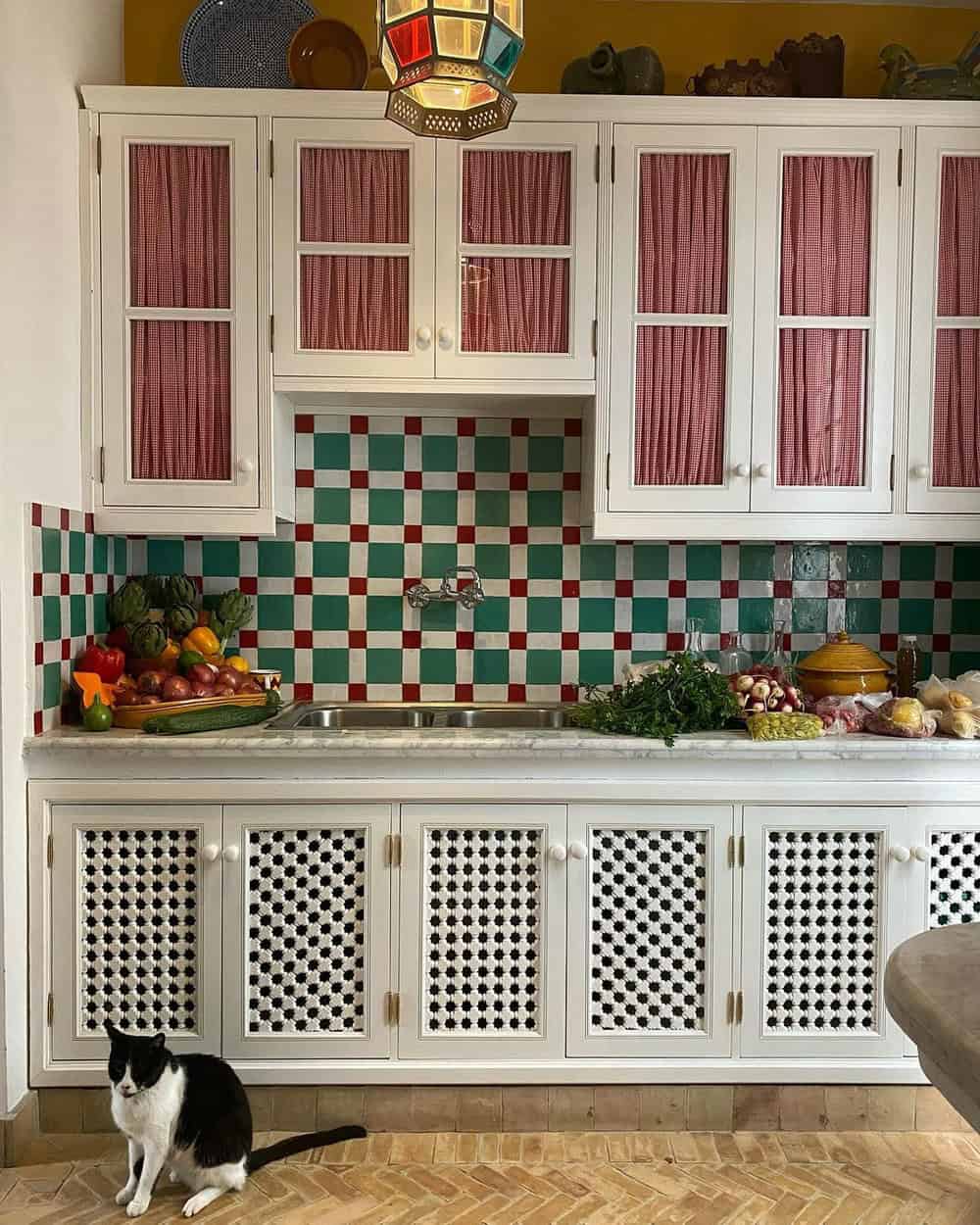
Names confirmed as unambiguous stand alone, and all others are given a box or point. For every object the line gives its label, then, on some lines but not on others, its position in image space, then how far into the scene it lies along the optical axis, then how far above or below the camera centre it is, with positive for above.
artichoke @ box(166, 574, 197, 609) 2.91 -0.05
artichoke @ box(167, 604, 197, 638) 2.87 -0.13
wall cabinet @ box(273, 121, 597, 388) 2.59 +0.83
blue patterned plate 2.72 +1.45
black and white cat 2.04 -1.15
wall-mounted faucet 3.03 -0.06
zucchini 2.43 -0.36
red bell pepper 2.59 -0.23
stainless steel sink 2.99 -0.43
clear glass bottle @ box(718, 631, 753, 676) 3.02 -0.26
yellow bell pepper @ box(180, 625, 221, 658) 2.82 -0.19
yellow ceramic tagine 2.71 -0.26
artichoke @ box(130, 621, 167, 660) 2.72 -0.18
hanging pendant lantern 1.54 +0.83
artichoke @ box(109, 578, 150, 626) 2.81 -0.09
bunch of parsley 2.47 -0.33
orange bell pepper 2.48 -0.29
